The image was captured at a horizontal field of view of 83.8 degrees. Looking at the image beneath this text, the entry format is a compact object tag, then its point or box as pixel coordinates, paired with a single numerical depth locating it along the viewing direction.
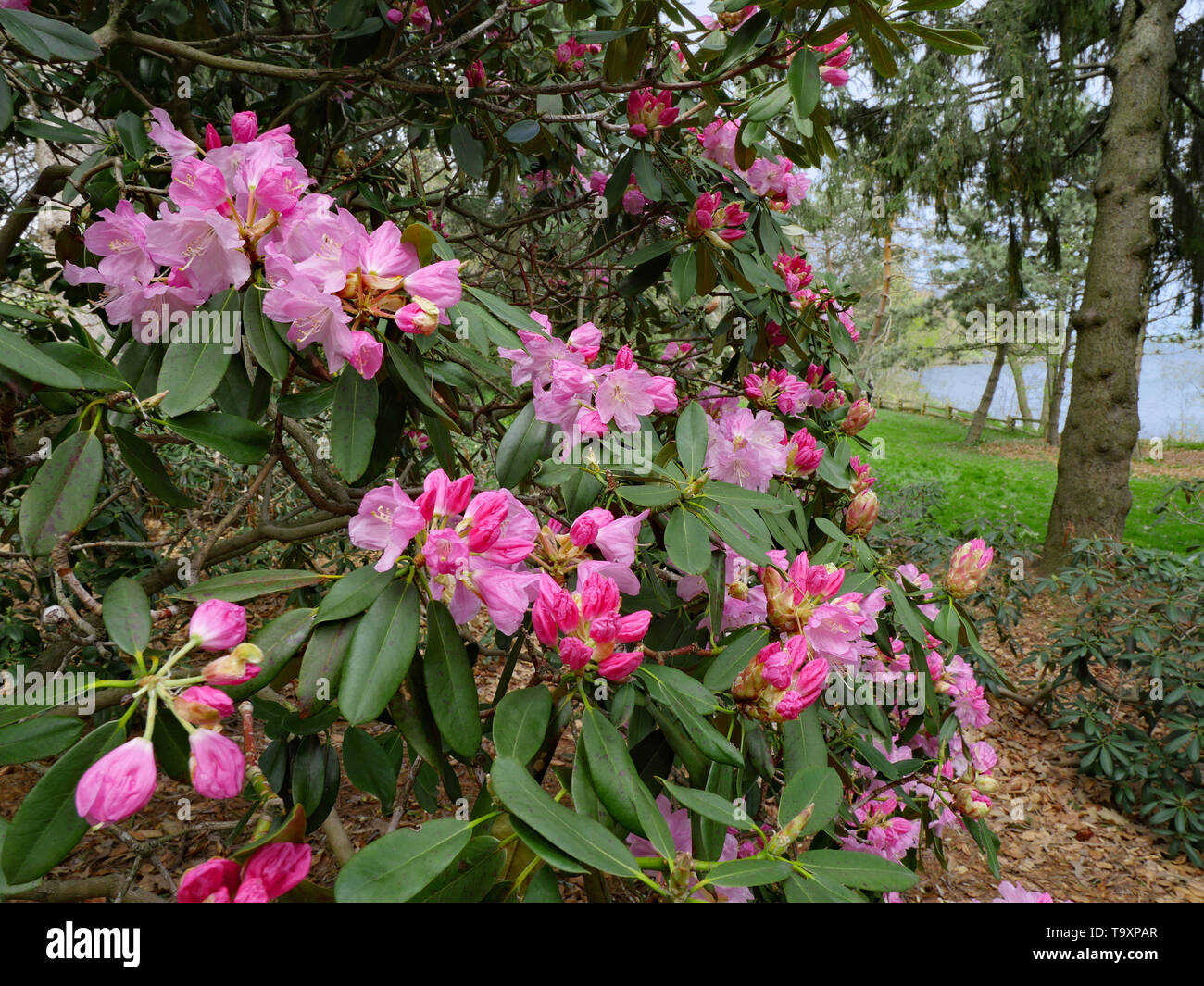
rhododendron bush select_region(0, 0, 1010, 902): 0.68
